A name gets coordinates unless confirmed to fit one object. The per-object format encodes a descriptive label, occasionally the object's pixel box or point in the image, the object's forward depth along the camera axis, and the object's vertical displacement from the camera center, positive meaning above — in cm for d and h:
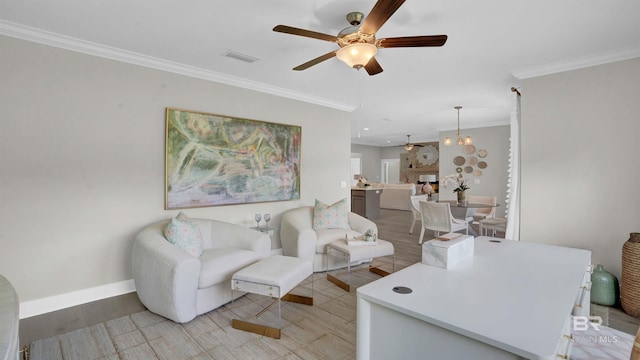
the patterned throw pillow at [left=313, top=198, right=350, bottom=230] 420 -57
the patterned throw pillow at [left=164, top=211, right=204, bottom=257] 287 -60
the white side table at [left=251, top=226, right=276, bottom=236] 400 -73
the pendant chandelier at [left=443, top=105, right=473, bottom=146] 640 +83
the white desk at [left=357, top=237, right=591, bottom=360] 96 -50
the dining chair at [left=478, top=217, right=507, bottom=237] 493 -77
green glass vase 295 -108
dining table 499 -53
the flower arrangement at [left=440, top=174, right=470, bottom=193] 770 -9
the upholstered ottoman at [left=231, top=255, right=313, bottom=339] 243 -89
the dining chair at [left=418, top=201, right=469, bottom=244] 482 -68
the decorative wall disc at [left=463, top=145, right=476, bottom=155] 800 +81
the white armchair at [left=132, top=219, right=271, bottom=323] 250 -88
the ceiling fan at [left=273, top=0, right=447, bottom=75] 195 +99
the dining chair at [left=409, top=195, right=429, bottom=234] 614 -60
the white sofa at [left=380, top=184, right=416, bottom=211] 1001 -64
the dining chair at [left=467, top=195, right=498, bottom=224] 590 -64
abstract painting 347 +20
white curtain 372 -12
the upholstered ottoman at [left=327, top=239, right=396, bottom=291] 341 -88
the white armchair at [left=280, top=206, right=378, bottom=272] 365 -76
